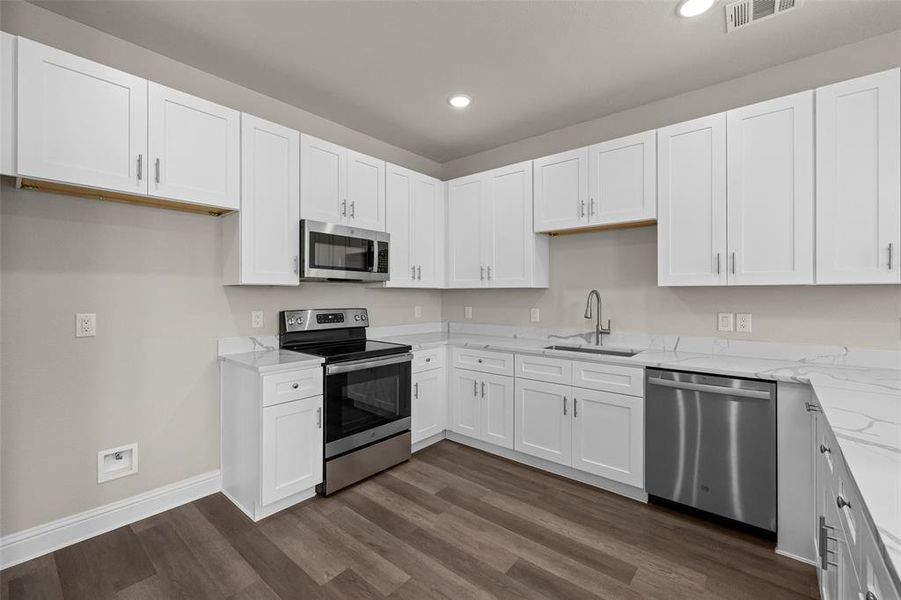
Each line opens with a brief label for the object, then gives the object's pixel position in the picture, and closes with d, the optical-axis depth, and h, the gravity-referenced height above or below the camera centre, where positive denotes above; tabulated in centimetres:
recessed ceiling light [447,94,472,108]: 292 +145
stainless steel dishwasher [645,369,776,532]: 209 -80
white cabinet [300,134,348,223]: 279 +84
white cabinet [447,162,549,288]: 334 +56
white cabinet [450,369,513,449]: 316 -88
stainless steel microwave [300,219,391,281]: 276 +33
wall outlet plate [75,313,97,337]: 214 -15
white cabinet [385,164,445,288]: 343 +64
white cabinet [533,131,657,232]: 270 +81
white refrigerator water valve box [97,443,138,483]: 222 -93
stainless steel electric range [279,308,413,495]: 263 -66
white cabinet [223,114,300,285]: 249 +54
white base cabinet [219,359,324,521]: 231 -83
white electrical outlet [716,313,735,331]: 264 -15
